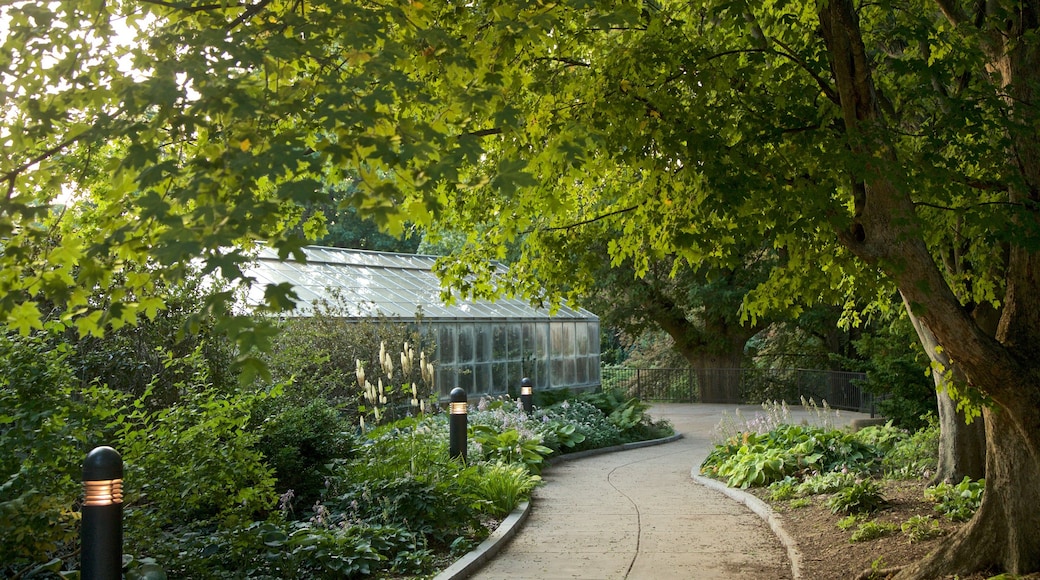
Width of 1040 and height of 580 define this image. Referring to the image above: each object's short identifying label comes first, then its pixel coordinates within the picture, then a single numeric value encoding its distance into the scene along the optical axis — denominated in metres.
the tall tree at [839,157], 6.66
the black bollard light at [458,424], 11.55
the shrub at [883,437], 13.40
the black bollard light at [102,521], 4.90
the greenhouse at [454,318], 19.12
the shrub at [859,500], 9.95
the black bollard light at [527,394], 18.53
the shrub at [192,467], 6.62
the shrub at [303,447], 9.20
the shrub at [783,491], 11.69
